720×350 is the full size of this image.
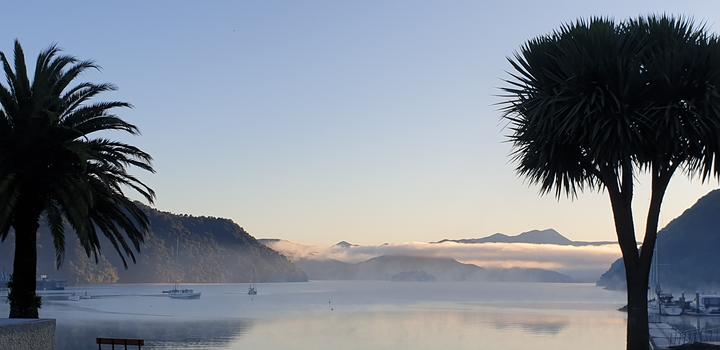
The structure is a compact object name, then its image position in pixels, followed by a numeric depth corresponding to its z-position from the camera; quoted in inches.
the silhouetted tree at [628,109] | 1012.5
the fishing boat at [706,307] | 5857.8
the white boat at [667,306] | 5497.0
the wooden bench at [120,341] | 1106.5
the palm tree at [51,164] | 1057.5
